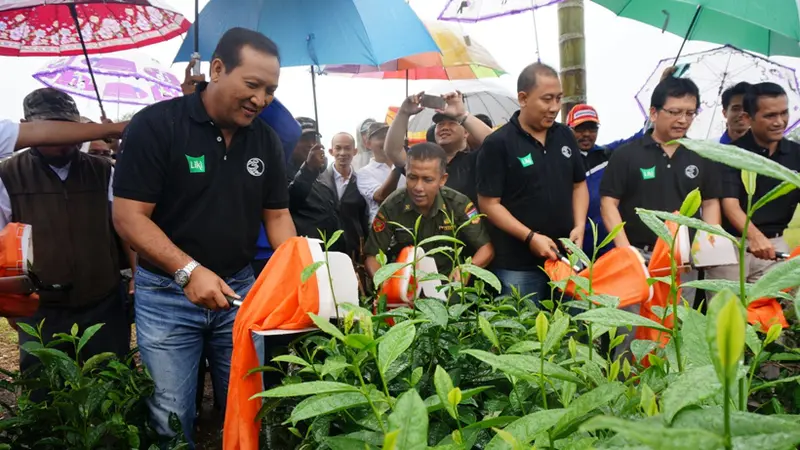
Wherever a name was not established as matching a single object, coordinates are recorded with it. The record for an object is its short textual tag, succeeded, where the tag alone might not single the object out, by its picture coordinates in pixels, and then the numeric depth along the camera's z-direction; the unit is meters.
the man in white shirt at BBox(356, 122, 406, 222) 4.57
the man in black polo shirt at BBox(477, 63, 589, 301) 3.35
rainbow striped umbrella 5.31
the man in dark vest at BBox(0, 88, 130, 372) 3.05
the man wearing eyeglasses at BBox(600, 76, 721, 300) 3.43
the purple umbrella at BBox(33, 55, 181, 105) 5.53
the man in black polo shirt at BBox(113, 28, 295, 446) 2.13
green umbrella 4.61
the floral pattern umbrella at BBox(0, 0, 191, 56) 3.95
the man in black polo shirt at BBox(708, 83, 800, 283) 3.59
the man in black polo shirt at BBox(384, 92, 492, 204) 4.02
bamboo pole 5.36
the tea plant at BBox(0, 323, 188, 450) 1.61
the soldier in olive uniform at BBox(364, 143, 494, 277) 3.35
